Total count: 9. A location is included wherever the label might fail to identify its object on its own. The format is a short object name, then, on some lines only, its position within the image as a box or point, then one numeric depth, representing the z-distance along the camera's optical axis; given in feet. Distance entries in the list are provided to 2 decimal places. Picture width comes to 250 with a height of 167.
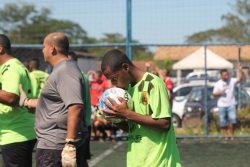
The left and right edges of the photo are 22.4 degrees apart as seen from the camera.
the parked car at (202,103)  51.80
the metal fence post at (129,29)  48.14
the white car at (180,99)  56.03
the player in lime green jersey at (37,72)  37.06
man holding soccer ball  14.94
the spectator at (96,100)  49.16
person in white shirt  49.42
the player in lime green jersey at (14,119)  19.70
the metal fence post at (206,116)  49.78
